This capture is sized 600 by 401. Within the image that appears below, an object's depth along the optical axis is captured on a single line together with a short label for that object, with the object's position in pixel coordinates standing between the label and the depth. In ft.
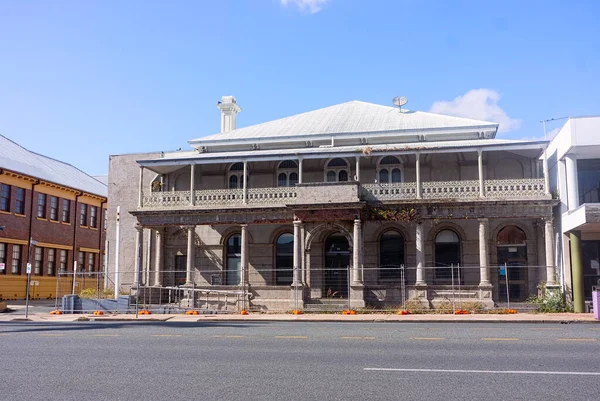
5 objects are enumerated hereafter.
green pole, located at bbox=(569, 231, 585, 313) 74.28
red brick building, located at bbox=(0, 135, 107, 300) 119.14
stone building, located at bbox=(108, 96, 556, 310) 83.51
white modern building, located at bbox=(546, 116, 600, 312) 73.51
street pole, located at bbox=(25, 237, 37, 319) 117.29
